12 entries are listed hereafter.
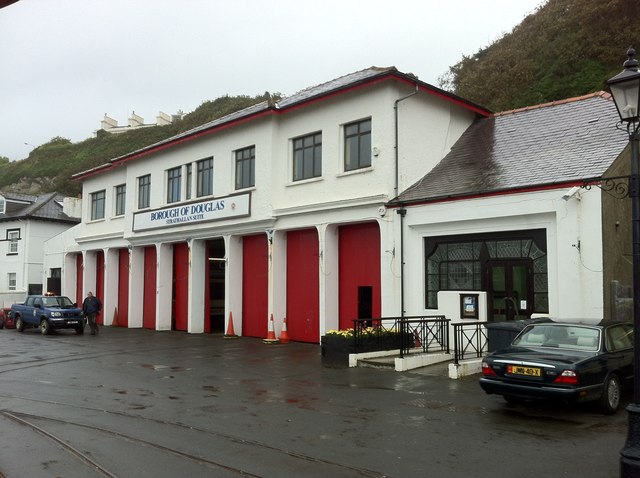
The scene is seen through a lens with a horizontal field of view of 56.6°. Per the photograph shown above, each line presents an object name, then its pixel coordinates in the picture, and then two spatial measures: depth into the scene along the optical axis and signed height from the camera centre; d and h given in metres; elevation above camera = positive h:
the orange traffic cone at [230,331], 22.80 -1.98
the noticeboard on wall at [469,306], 15.45 -0.72
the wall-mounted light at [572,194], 13.65 +1.95
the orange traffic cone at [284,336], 20.67 -1.99
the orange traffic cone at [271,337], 20.52 -2.00
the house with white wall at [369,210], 14.91 +2.15
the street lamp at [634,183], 5.83 +1.06
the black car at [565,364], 8.68 -1.31
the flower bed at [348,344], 14.55 -1.61
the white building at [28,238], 41.00 +2.92
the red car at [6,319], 29.16 -1.94
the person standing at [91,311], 25.27 -1.33
